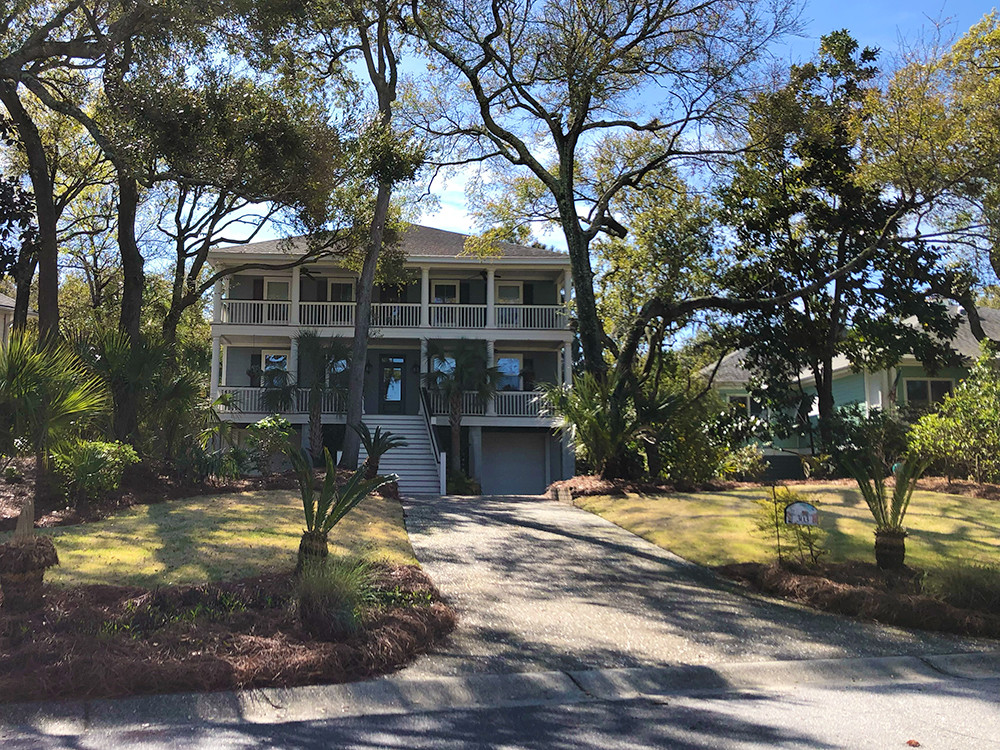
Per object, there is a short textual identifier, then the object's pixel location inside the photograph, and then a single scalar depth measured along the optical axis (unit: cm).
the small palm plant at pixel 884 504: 794
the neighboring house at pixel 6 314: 2513
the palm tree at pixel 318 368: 2100
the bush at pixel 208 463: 1271
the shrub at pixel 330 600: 576
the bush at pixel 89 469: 1020
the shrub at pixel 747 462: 2006
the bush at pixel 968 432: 1396
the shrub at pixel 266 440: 1455
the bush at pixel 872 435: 1775
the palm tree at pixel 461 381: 2195
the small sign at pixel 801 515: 792
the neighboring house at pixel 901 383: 2339
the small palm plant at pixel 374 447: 1355
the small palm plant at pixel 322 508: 652
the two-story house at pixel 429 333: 2333
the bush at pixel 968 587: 711
